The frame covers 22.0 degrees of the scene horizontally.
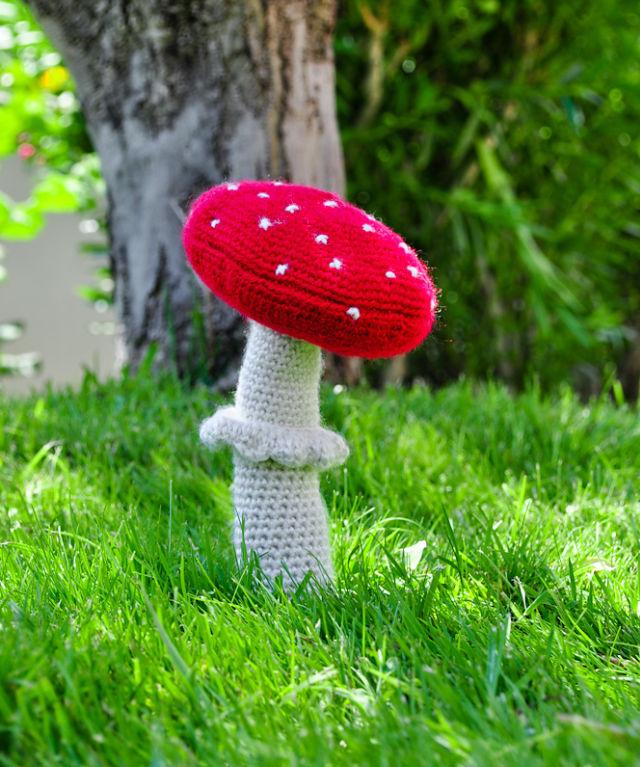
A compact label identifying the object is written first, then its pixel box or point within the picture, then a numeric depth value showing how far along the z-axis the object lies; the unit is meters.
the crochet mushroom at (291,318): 0.84
